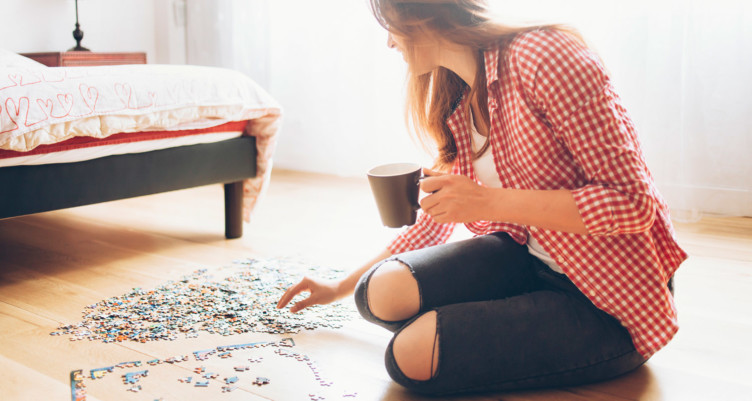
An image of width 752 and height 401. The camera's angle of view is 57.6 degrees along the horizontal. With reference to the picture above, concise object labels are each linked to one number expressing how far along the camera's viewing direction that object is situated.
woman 1.13
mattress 1.82
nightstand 3.43
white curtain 2.69
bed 1.79
